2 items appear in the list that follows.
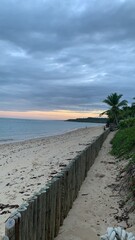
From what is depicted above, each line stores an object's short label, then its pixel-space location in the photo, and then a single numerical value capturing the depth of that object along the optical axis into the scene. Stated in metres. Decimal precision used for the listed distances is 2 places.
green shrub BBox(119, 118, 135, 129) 19.64
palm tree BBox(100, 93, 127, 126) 32.58
